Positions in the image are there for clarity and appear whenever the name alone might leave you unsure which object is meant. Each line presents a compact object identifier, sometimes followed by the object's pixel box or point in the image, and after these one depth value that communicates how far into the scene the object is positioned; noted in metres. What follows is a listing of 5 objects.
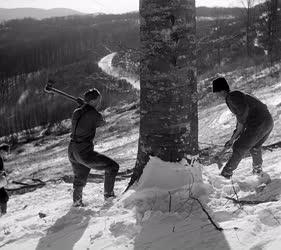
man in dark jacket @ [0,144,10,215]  7.33
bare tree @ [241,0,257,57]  36.38
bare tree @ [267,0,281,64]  28.62
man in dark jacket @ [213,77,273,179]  5.71
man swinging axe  5.78
